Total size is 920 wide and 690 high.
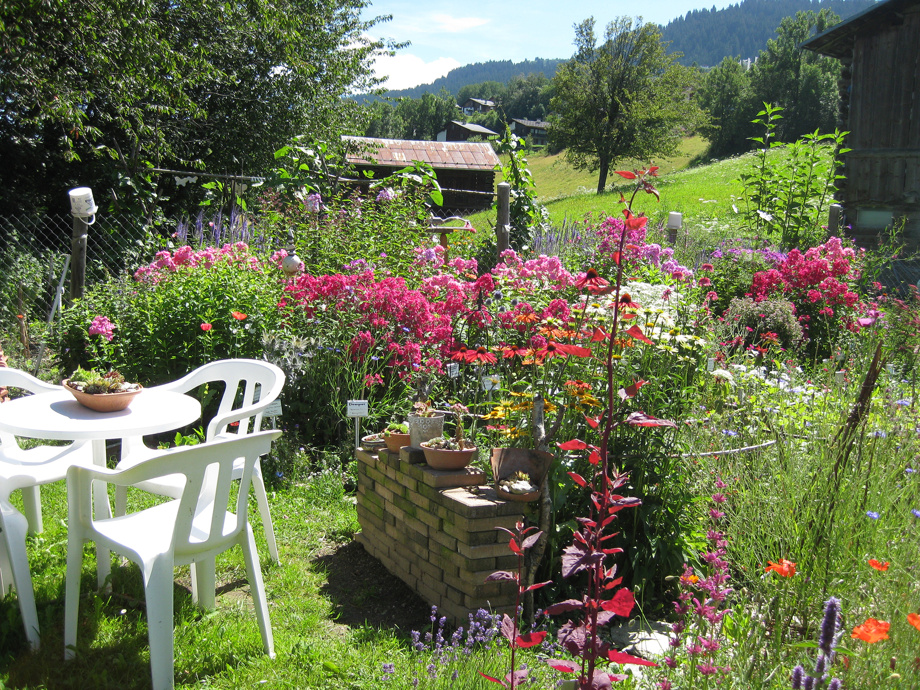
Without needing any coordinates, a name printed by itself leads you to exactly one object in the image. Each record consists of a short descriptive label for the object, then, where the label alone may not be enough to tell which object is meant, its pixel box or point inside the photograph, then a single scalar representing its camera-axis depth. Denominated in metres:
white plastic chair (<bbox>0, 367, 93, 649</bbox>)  2.42
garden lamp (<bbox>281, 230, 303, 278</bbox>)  4.76
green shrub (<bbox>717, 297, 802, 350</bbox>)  5.64
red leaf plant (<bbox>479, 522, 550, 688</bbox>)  1.44
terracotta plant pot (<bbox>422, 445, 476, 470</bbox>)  2.73
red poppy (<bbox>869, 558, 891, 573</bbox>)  1.51
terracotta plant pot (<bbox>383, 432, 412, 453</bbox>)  3.07
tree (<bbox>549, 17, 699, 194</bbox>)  34.59
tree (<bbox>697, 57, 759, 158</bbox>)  43.81
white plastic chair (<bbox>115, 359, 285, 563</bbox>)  2.87
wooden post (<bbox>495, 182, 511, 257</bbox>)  6.60
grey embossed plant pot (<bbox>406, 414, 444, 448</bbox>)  2.88
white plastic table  2.47
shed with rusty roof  22.16
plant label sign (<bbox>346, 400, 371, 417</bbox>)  3.65
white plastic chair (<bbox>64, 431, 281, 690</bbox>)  2.14
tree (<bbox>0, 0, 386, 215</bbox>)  6.79
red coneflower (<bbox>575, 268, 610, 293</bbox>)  1.79
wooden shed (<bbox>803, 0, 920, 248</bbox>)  10.22
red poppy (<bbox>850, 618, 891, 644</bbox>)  1.18
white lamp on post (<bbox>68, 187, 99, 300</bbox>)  5.57
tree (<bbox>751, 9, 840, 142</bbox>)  48.84
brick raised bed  2.51
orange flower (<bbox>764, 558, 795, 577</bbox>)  1.58
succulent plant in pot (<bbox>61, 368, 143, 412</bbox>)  2.72
